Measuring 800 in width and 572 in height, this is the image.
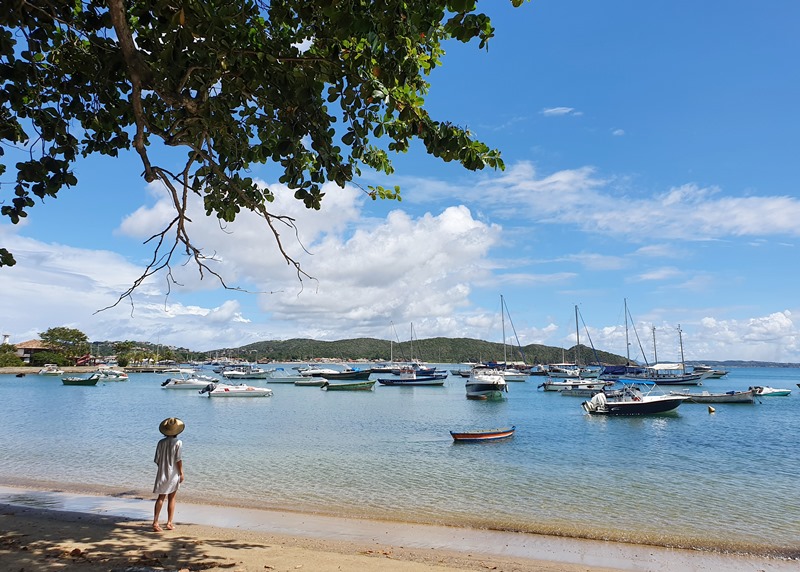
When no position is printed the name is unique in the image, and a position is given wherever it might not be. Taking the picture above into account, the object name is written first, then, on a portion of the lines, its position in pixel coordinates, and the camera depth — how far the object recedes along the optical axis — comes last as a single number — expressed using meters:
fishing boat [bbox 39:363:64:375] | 106.81
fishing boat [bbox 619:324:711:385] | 86.31
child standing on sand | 9.25
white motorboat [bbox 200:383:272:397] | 55.66
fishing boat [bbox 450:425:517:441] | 24.12
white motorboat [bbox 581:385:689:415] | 36.44
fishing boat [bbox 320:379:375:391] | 72.88
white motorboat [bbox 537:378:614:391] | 68.69
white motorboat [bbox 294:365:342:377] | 93.01
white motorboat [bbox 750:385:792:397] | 61.65
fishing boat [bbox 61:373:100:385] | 74.88
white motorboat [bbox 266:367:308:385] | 91.37
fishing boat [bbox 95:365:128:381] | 98.72
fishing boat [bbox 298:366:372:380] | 80.19
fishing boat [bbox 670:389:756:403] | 51.91
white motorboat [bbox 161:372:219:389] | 72.94
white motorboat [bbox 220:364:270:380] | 99.64
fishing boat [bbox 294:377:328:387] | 81.38
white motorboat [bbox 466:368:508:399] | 56.44
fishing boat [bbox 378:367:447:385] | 82.11
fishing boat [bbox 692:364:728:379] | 113.67
